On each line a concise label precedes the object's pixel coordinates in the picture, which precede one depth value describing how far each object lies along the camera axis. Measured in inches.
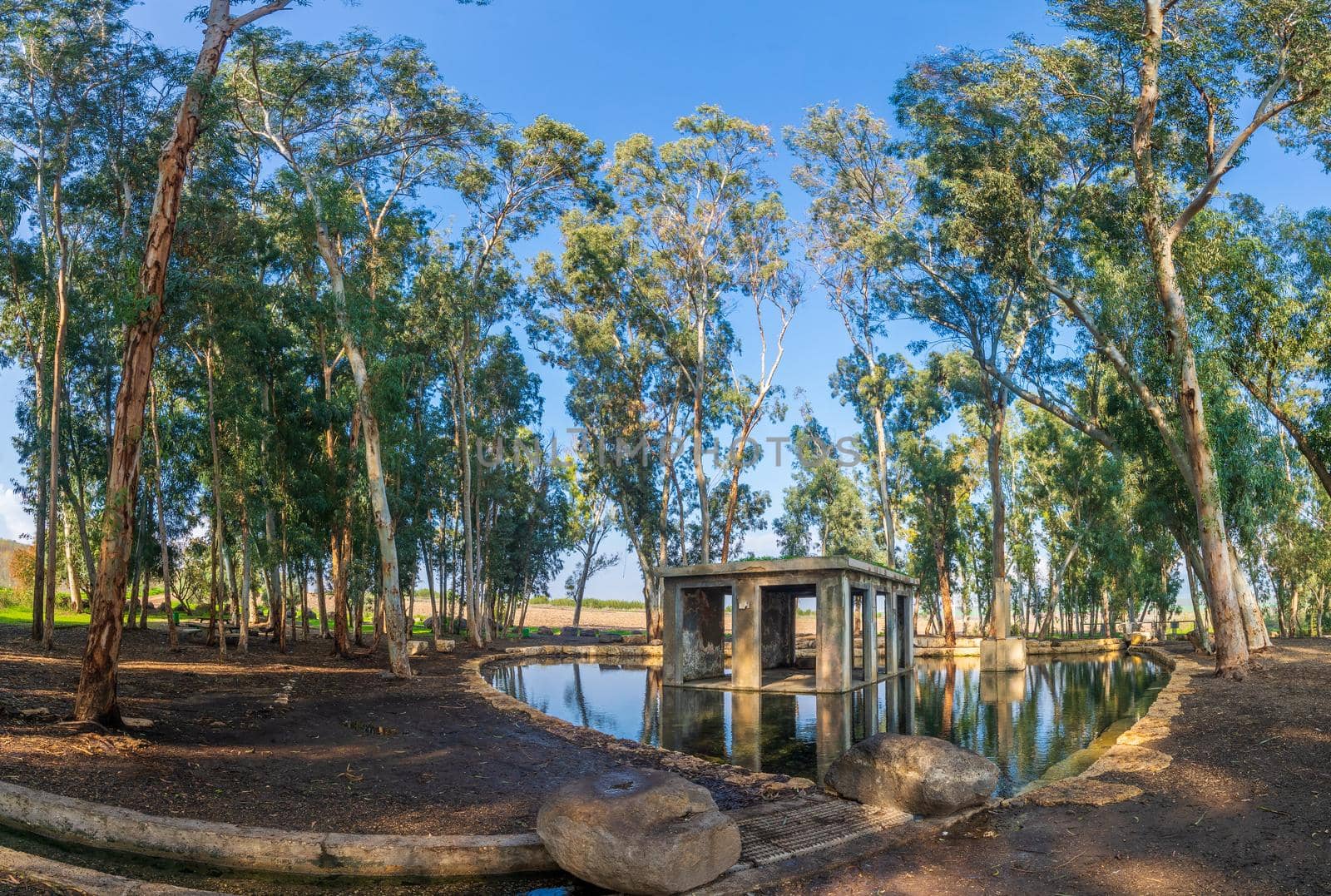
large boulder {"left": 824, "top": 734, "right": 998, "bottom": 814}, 329.4
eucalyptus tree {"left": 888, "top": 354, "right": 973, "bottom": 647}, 1481.3
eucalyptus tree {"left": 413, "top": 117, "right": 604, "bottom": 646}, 1099.9
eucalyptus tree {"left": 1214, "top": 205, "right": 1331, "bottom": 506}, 784.9
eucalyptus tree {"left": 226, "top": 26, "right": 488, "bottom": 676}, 741.9
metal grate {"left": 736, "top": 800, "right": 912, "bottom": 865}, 278.4
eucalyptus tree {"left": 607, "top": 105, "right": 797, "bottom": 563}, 1331.2
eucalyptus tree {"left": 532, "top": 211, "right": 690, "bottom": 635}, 1363.2
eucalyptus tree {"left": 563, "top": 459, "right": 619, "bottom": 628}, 1722.4
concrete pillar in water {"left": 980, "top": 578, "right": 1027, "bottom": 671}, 1087.6
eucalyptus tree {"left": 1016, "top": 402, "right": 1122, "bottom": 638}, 1462.8
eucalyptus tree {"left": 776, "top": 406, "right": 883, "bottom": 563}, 2078.0
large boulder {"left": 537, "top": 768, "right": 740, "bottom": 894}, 240.1
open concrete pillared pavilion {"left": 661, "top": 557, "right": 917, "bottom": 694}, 823.7
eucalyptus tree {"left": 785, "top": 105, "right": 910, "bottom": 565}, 1215.6
